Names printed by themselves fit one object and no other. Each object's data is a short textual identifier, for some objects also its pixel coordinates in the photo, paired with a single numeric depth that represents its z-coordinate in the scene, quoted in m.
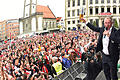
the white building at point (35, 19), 40.83
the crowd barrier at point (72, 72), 3.65
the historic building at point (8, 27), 88.02
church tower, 44.55
